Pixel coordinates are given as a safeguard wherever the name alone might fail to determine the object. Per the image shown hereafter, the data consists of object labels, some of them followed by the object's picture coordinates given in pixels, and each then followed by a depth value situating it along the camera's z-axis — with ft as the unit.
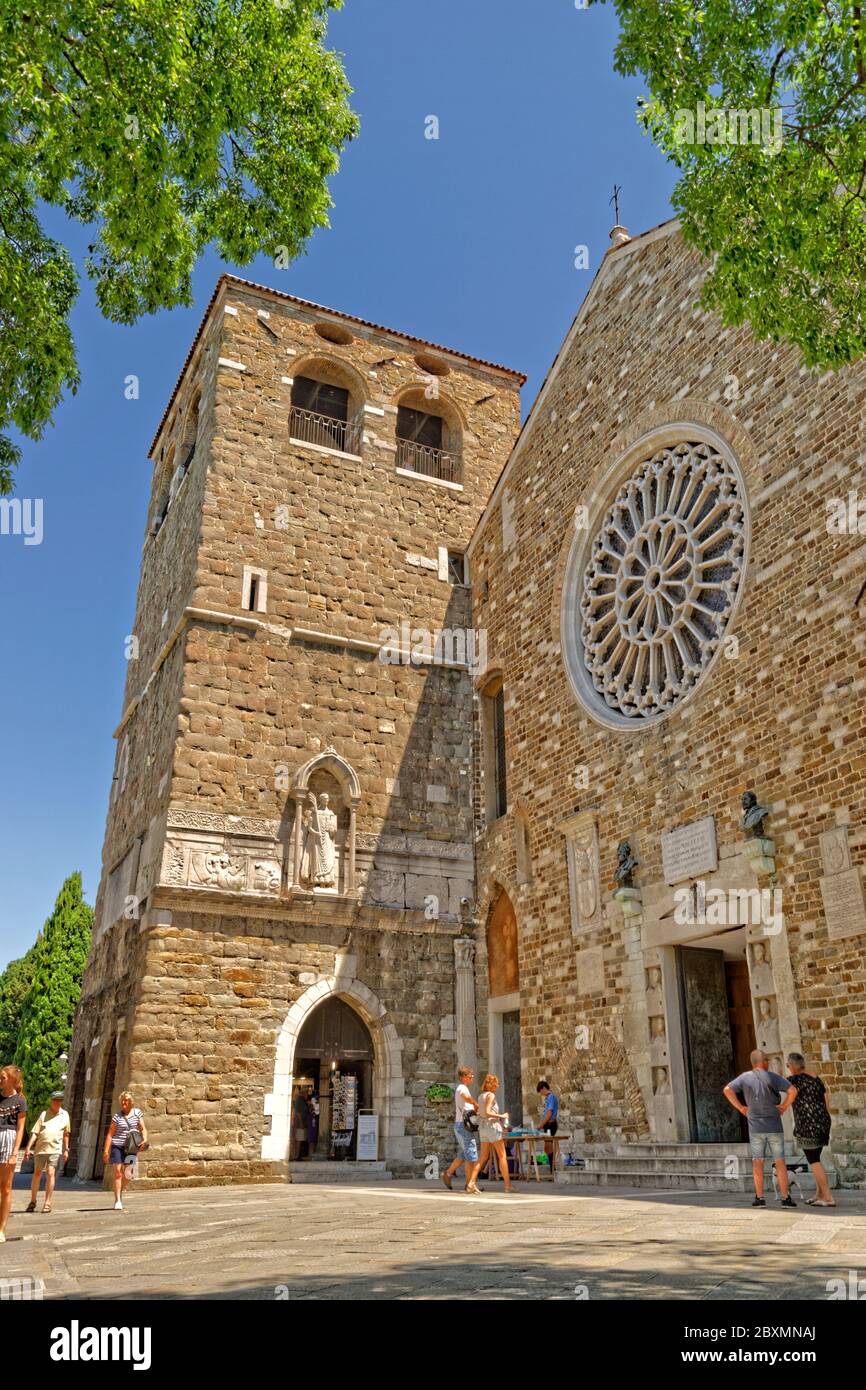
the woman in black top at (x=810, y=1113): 25.49
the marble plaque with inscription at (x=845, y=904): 30.22
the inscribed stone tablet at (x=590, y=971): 41.57
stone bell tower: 43.98
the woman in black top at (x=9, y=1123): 22.93
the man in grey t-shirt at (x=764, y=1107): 25.88
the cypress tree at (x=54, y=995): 102.78
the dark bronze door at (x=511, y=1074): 48.39
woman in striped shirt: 34.37
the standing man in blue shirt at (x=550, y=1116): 40.27
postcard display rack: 46.88
